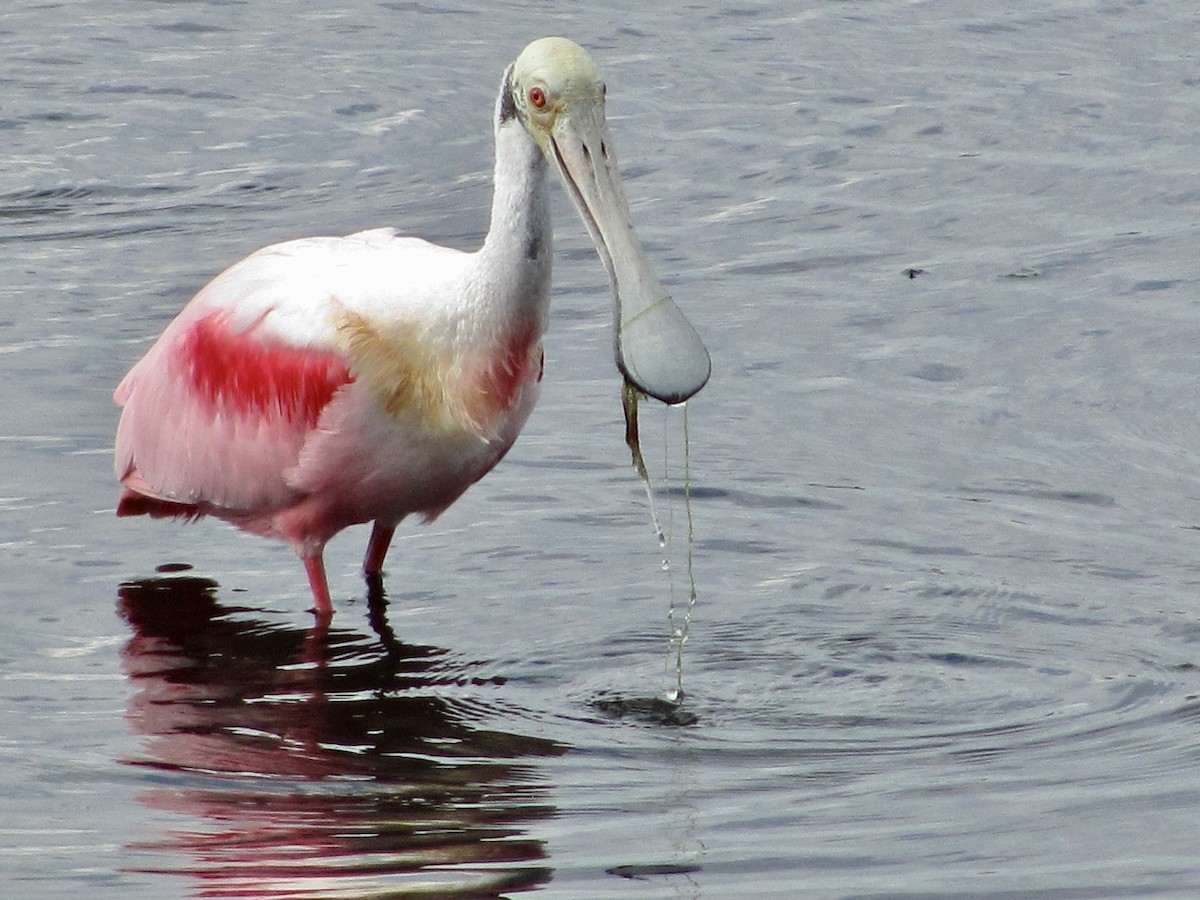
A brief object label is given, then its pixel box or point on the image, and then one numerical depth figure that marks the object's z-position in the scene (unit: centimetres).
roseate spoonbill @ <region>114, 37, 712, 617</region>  1299
